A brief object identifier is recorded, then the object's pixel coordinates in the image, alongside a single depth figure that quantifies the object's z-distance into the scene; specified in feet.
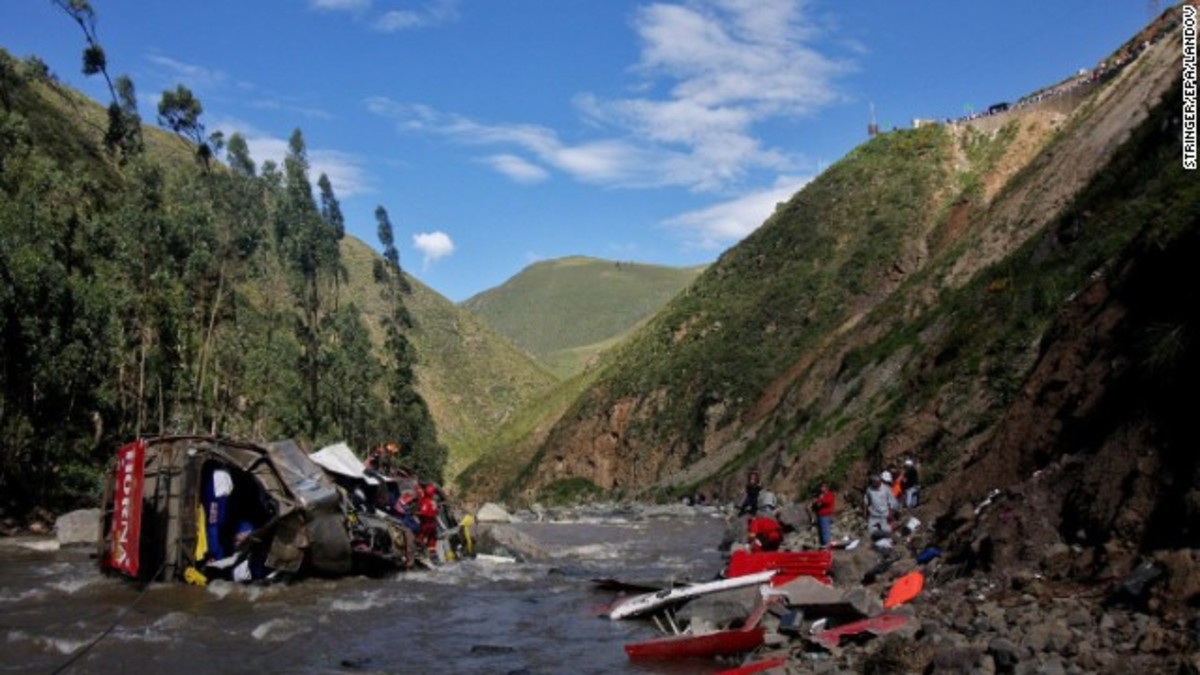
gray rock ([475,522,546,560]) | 85.15
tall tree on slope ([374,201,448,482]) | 243.60
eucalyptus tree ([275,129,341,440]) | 204.13
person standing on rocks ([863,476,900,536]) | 61.21
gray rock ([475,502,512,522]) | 132.67
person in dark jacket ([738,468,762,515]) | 70.64
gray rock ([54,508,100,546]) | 85.15
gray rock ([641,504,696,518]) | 138.42
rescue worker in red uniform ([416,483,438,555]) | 72.54
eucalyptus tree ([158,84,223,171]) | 205.26
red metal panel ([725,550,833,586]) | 48.49
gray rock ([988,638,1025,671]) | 26.89
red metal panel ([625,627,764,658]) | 38.52
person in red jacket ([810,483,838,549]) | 63.98
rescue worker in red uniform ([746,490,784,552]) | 57.88
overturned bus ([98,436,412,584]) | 56.80
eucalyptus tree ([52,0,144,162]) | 199.72
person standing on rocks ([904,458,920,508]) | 67.46
